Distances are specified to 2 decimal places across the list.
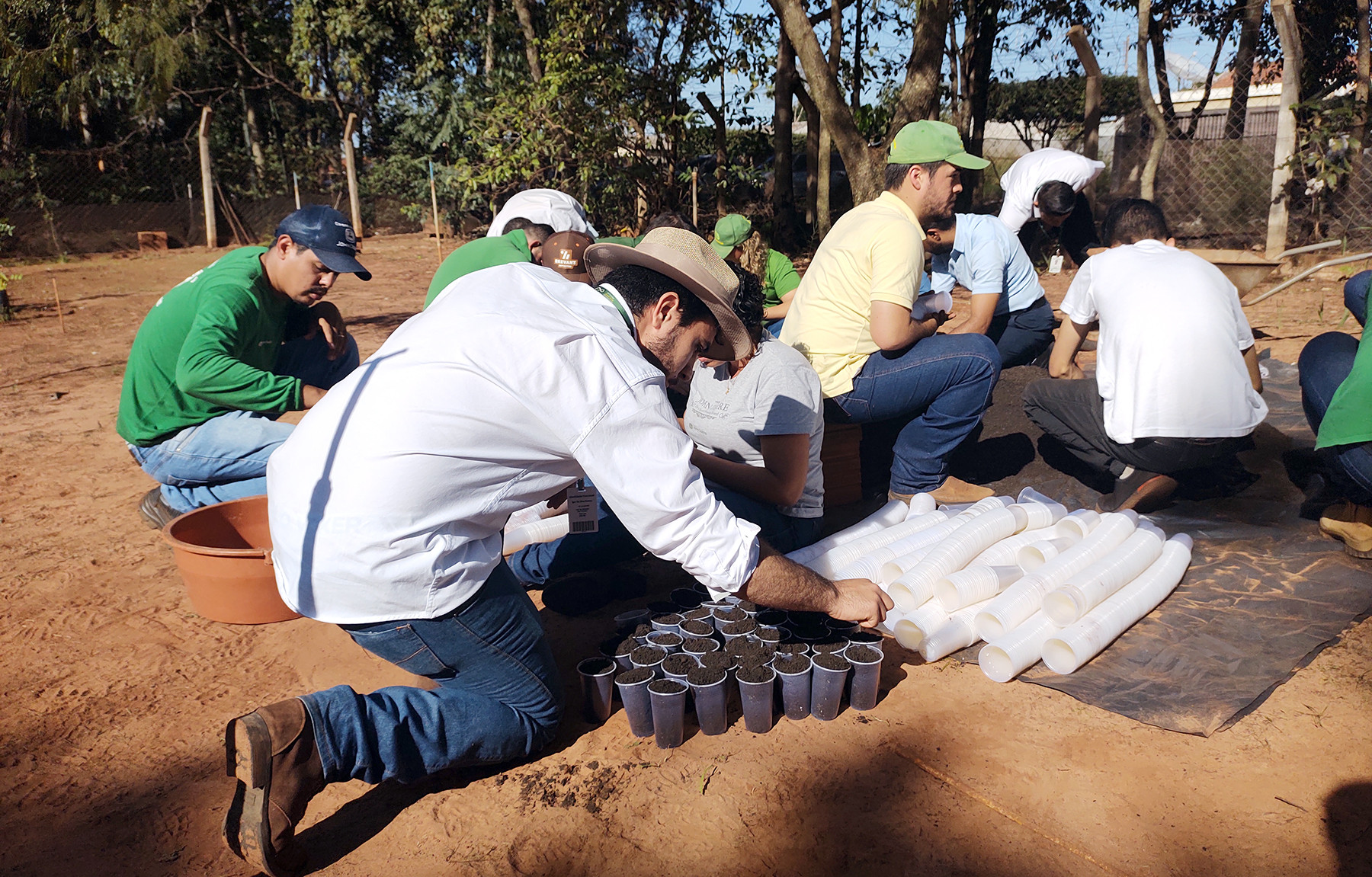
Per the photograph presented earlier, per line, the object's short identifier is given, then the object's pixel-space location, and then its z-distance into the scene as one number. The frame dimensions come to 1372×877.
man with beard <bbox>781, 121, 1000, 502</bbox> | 3.95
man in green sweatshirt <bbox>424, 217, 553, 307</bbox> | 4.63
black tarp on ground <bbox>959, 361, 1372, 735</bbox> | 2.66
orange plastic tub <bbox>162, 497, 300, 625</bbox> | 3.27
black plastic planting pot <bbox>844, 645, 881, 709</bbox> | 2.63
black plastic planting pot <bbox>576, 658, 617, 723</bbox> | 2.65
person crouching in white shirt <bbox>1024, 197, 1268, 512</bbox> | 3.54
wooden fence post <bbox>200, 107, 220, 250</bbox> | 15.41
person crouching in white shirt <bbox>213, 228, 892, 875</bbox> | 2.02
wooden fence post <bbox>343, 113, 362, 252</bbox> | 14.64
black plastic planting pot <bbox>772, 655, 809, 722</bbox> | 2.59
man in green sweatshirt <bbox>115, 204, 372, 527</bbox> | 3.77
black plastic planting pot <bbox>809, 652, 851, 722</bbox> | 2.58
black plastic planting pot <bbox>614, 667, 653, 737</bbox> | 2.55
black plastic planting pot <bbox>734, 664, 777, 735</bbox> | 2.54
